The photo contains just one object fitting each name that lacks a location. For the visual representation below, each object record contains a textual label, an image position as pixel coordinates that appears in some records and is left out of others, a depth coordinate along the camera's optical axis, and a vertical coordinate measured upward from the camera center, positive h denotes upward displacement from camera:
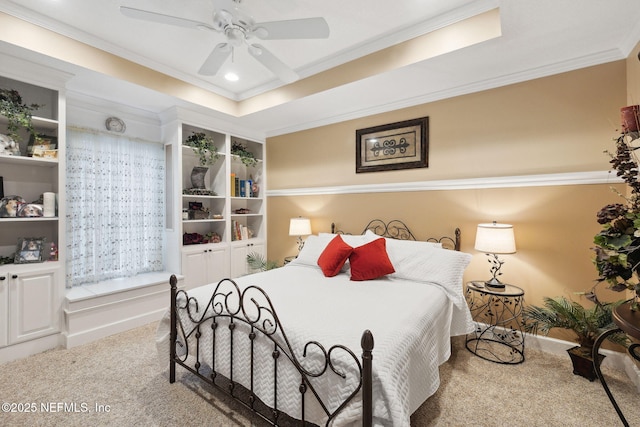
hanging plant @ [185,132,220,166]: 3.89 +0.87
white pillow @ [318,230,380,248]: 3.05 -0.32
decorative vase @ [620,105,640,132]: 1.39 +0.45
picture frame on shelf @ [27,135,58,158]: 2.71 +0.62
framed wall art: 3.32 +0.78
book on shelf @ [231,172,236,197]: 4.35 +0.38
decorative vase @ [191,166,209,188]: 4.03 +0.48
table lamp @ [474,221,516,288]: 2.46 -0.26
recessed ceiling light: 3.34 +1.56
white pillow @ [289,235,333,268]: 3.14 -0.46
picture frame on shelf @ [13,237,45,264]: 2.66 -0.38
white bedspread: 1.28 -0.65
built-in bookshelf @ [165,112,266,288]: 3.79 +0.07
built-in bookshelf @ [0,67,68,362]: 2.54 -0.07
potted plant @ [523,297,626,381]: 2.18 -0.89
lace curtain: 3.23 +0.04
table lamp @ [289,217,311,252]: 4.01 -0.24
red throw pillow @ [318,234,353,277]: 2.75 -0.47
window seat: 2.81 -1.03
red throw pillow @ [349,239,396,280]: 2.58 -0.48
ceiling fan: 1.83 +1.21
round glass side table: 2.53 -1.13
